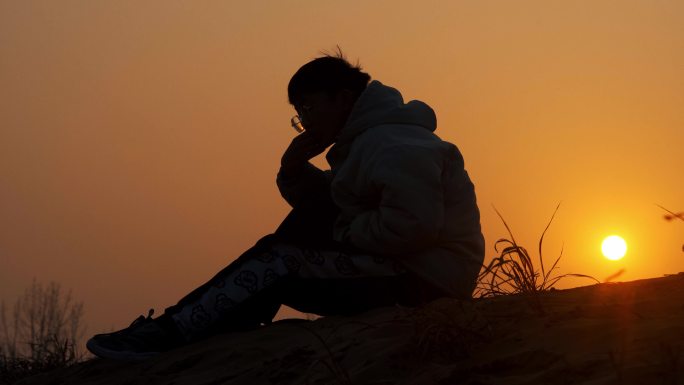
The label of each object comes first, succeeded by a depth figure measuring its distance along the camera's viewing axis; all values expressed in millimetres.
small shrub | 6566
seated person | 4617
